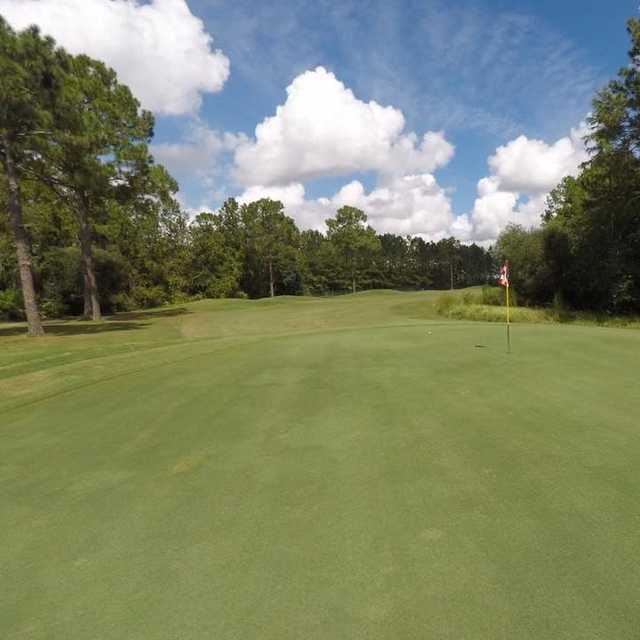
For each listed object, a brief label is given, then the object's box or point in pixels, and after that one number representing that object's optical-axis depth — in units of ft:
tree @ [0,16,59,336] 56.29
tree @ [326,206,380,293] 254.27
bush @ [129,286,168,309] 160.87
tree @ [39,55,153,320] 62.28
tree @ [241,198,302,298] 221.25
